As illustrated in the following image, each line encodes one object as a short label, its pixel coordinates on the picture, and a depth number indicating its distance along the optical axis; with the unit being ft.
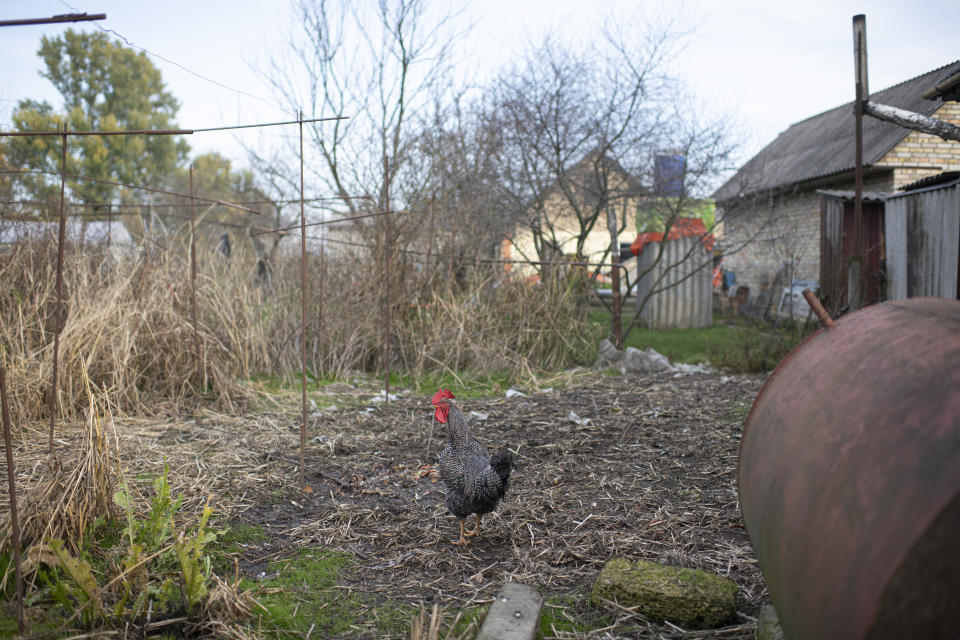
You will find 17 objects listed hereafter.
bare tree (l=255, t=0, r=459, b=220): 39.34
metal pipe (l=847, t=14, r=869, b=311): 14.12
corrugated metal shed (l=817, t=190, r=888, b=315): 26.35
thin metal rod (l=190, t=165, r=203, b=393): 17.54
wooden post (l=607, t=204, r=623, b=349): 28.60
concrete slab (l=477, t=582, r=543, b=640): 7.33
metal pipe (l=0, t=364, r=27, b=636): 7.04
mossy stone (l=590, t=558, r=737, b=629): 7.87
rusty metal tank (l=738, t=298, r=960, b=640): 4.19
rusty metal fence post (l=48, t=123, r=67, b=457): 8.25
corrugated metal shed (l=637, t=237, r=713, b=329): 41.27
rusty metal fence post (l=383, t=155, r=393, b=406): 18.53
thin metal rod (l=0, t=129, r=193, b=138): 8.60
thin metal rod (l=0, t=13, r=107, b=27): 6.70
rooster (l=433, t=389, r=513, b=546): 10.34
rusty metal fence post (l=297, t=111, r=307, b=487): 11.87
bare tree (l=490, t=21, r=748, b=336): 32.42
